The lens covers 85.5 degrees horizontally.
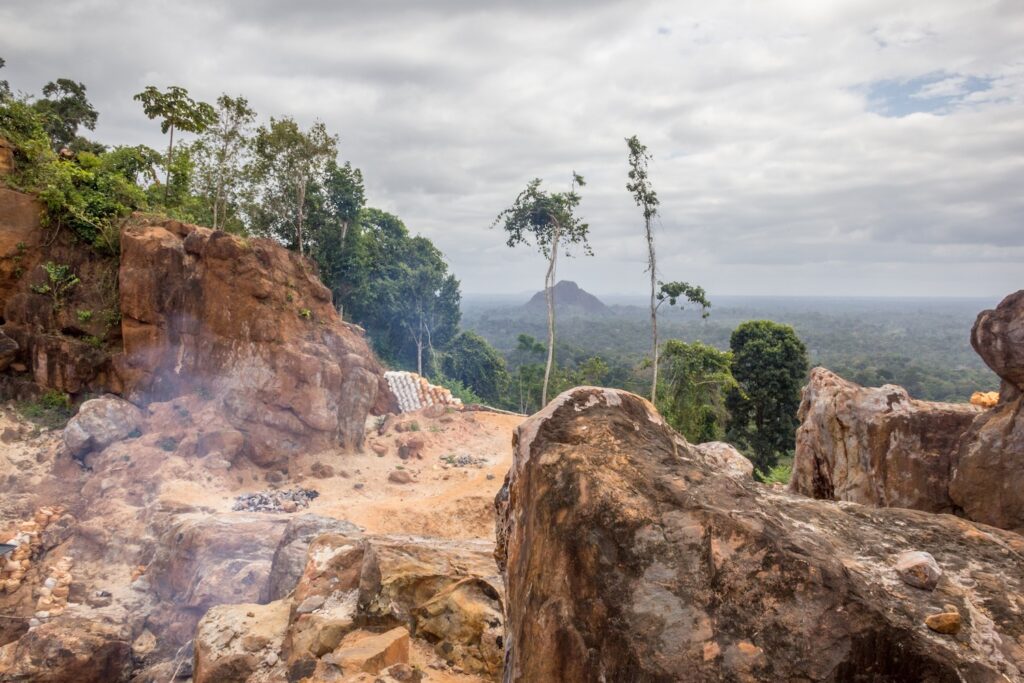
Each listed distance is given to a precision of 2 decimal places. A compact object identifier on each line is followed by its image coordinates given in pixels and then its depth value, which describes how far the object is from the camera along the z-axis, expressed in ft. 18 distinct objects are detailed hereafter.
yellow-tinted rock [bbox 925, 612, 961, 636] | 8.64
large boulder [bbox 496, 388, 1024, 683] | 8.45
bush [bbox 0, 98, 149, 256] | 49.67
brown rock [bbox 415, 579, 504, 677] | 15.53
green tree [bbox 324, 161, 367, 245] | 83.05
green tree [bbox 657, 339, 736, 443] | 68.28
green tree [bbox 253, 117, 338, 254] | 67.36
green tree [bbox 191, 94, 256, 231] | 62.44
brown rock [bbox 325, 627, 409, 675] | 14.15
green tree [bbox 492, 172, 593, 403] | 68.80
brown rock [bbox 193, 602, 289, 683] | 16.30
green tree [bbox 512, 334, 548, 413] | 113.19
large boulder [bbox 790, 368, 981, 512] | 18.97
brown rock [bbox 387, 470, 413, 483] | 45.88
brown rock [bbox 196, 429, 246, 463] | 41.60
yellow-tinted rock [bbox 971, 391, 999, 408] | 21.92
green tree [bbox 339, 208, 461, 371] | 97.40
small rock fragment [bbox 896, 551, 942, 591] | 9.44
